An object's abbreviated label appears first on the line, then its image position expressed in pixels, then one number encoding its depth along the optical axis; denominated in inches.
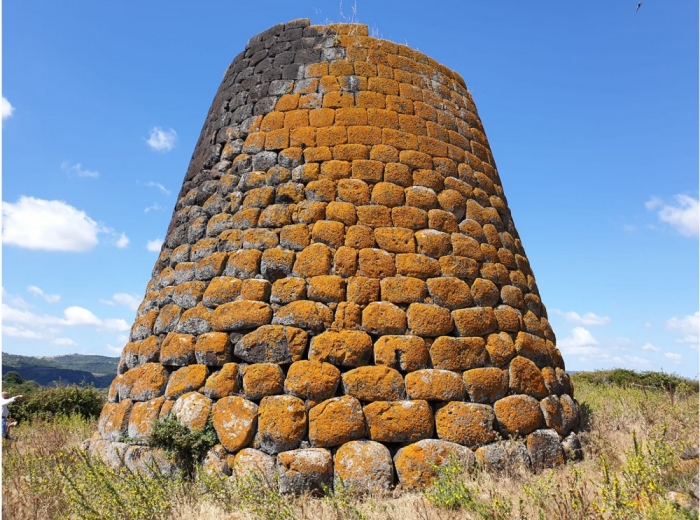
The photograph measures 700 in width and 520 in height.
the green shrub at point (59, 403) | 392.5
